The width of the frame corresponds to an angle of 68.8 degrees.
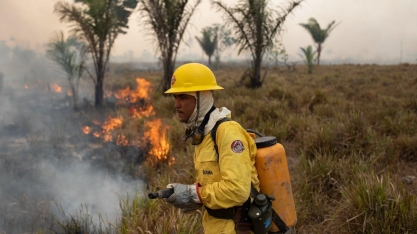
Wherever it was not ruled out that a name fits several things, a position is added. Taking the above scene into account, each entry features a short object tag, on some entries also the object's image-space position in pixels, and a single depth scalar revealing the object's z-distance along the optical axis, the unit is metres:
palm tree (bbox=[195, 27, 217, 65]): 33.47
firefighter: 1.62
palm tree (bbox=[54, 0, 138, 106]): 9.24
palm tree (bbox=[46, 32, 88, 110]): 10.32
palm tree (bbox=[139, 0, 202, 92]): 9.75
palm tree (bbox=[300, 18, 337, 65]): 24.27
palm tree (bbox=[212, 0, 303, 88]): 9.78
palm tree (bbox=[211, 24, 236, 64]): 36.73
